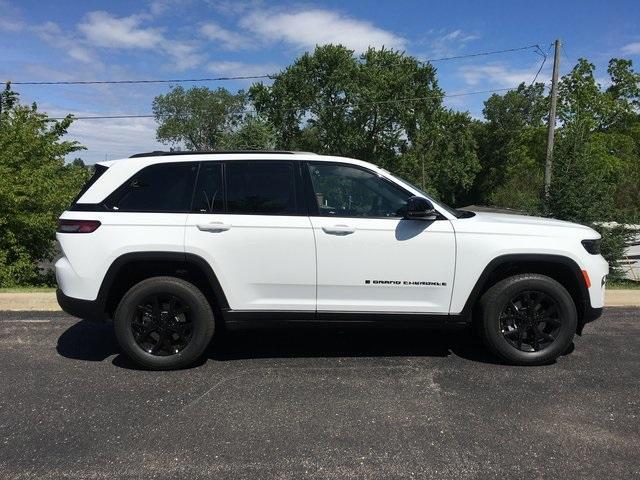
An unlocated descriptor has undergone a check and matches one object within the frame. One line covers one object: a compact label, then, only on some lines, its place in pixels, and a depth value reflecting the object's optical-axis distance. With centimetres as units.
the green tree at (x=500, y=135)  6456
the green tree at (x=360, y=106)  5059
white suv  431
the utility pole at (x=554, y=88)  2371
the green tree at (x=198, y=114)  7662
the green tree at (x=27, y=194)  872
